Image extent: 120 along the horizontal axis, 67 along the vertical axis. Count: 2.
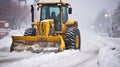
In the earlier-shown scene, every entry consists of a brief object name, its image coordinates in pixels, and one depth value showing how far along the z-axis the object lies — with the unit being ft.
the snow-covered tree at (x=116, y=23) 192.24
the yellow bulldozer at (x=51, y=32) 47.50
